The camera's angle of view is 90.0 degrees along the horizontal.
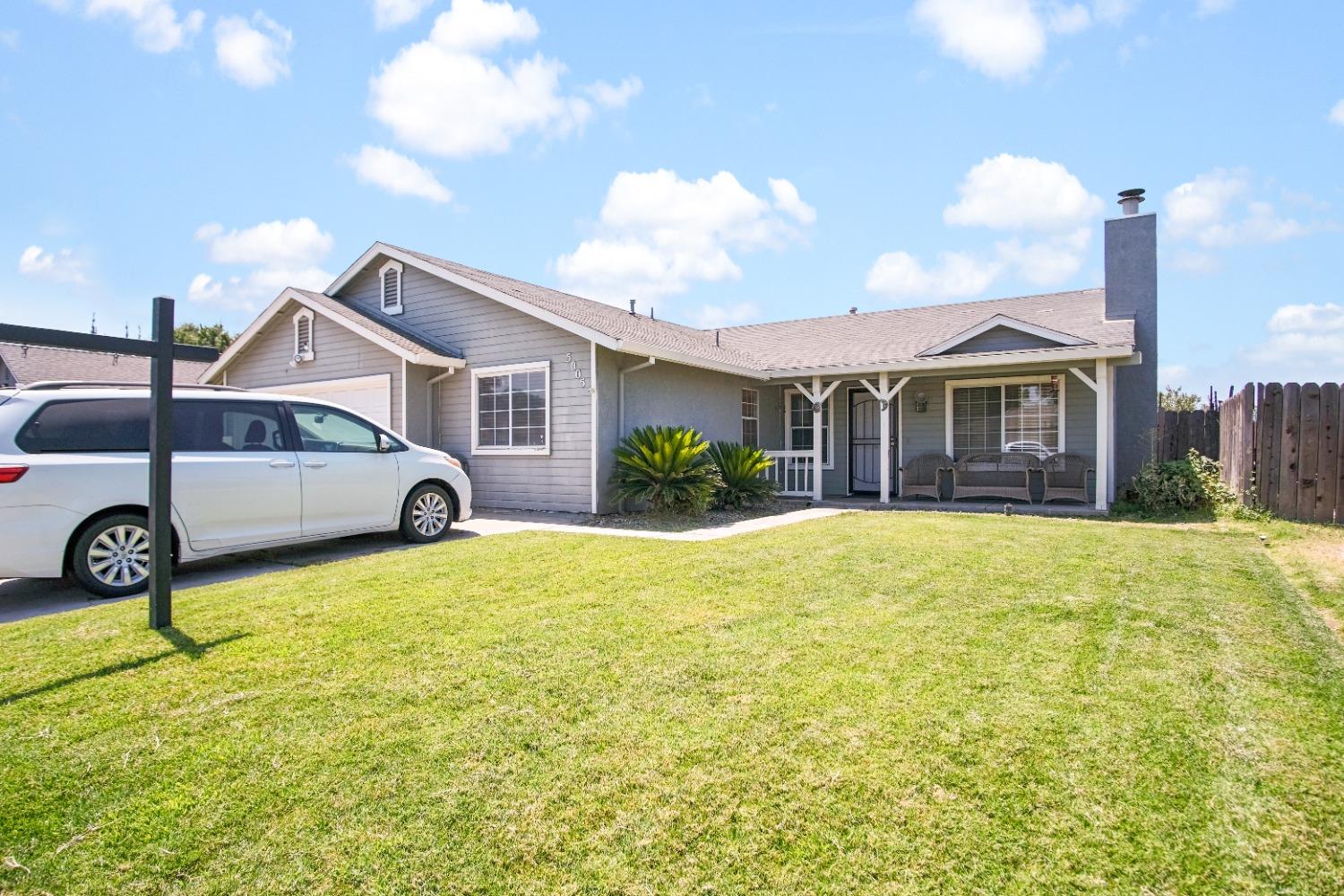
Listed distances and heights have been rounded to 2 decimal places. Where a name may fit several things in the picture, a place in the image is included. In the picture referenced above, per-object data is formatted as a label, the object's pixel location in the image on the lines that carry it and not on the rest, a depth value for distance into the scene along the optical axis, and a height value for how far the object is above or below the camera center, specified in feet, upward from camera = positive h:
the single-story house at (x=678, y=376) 34.12 +4.02
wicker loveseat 38.17 -1.85
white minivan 16.26 -0.99
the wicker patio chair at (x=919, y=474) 40.34 -1.83
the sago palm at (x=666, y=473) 31.78 -1.38
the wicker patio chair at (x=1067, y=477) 36.86 -1.82
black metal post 13.38 -0.79
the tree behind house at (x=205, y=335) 121.29 +20.41
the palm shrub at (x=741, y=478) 35.88 -1.80
